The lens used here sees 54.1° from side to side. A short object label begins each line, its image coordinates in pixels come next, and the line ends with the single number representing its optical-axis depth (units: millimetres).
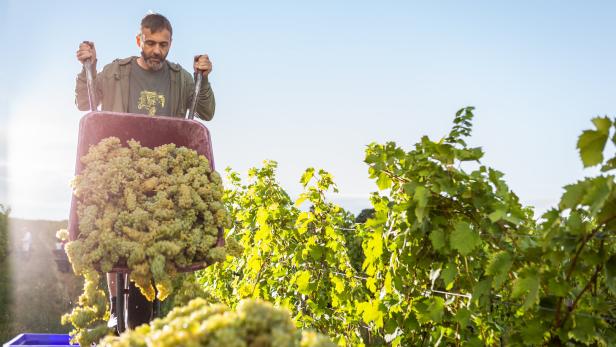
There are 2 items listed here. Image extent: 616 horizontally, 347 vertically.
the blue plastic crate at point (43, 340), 4426
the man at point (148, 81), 3533
